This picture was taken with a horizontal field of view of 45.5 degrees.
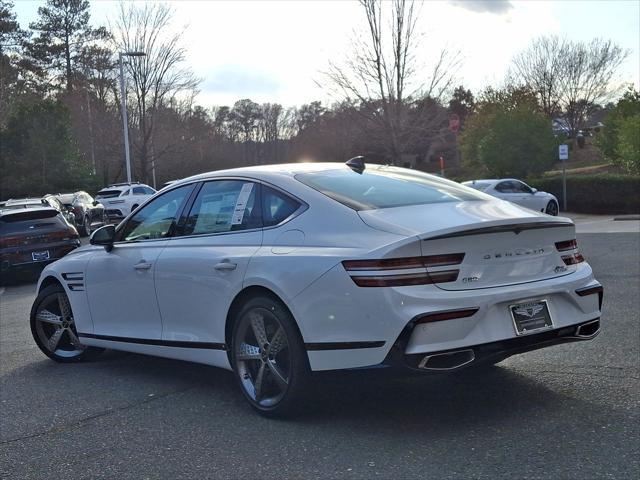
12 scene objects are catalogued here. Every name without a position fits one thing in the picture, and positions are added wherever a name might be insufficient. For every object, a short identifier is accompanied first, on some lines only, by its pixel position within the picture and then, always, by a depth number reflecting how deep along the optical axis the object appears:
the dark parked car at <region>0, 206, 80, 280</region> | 13.71
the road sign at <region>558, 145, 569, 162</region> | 26.00
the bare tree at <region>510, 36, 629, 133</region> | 57.28
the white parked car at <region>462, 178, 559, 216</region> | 25.98
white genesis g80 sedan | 4.05
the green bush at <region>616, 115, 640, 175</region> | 31.12
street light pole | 36.03
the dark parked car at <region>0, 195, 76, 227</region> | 18.44
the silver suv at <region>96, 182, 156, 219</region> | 31.22
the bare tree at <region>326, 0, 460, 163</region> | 29.56
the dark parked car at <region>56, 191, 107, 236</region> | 25.84
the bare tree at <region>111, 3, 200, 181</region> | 40.00
